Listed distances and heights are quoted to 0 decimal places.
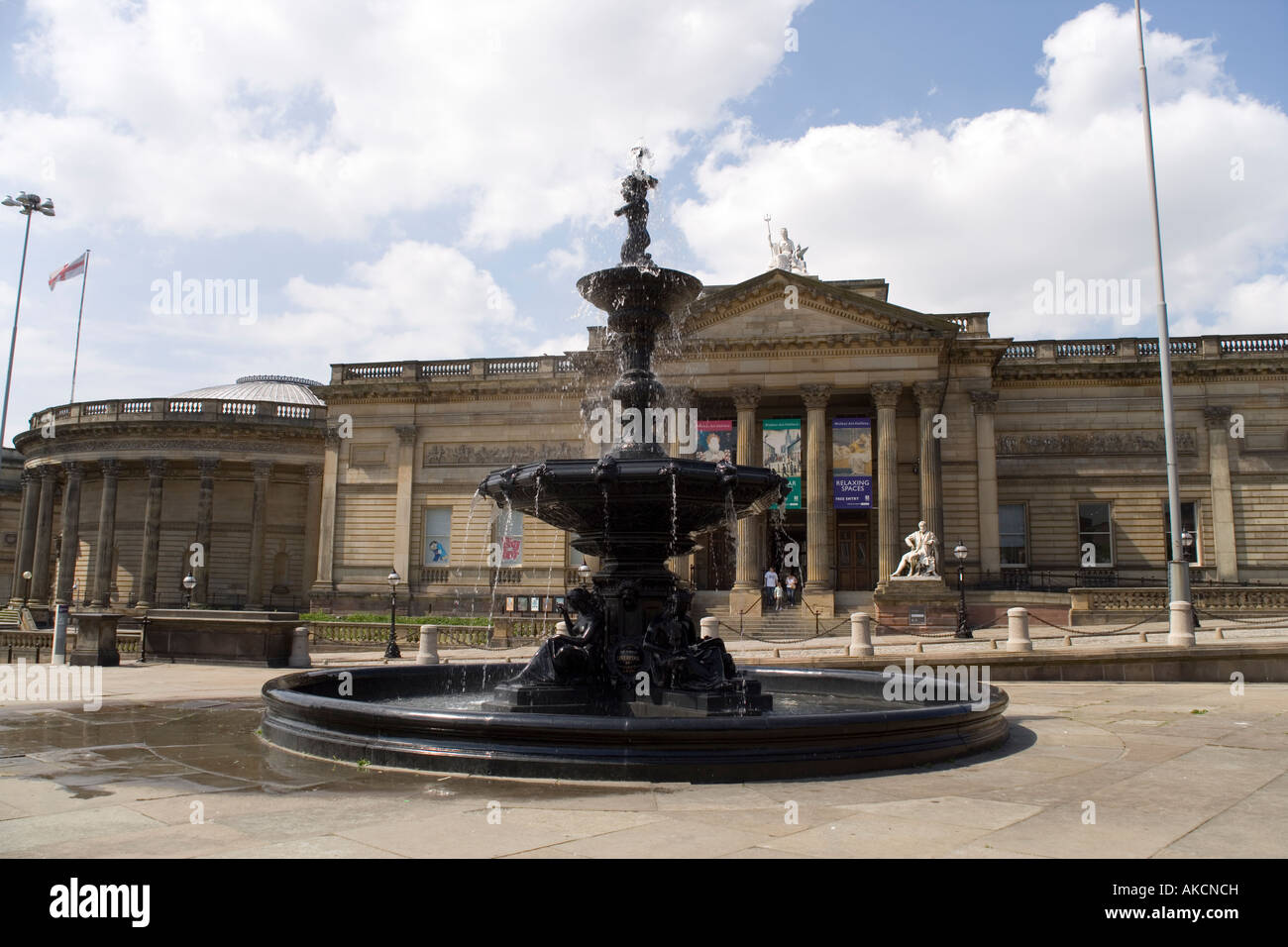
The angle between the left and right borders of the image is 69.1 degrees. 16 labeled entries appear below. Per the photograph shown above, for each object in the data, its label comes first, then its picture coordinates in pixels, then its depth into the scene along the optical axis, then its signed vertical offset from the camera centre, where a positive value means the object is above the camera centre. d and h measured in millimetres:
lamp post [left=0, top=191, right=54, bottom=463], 43344 +17727
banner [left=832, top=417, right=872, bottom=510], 41562 +5859
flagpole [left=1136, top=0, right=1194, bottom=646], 20828 +2239
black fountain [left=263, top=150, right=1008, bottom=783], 7910 -1090
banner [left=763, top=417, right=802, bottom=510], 42656 +6688
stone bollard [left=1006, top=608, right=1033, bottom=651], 21859 -791
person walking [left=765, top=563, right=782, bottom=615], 39656 +290
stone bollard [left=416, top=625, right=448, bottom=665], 23531 -1388
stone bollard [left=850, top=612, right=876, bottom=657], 22812 -999
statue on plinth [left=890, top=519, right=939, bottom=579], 36094 +1541
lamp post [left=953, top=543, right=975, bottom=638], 28406 -337
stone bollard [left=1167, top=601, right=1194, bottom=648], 20562 -652
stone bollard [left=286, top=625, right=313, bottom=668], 24016 -1477
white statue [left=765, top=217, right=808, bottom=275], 47000 +17182
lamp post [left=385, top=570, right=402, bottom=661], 28812 -1765
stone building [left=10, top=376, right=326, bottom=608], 53656 +5316
